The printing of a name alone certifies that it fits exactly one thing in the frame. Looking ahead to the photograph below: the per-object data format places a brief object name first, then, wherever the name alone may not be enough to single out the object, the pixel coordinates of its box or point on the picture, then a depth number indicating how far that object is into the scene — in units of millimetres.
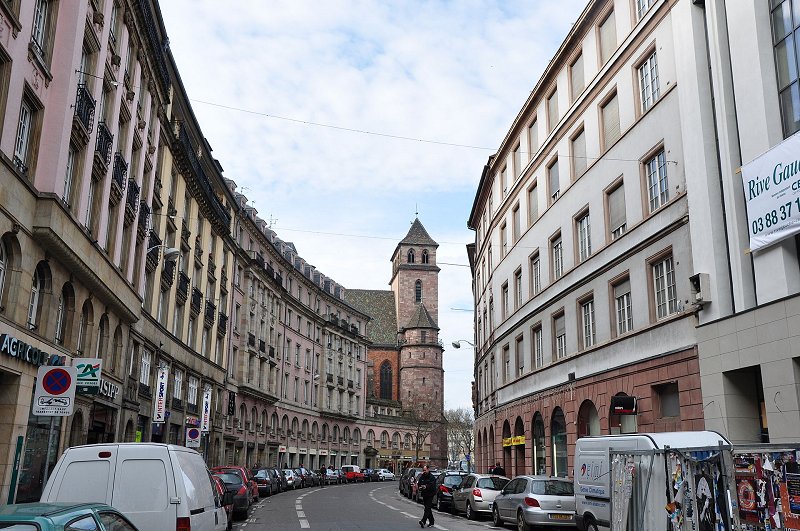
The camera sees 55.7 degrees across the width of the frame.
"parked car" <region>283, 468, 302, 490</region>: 46150
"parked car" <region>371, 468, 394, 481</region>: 79500
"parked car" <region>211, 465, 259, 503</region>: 25214
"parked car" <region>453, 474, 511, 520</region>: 23453
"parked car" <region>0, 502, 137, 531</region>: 5277
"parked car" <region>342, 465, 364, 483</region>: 71188
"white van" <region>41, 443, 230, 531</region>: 9234
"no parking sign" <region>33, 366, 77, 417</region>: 11164
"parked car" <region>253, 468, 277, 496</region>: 36969
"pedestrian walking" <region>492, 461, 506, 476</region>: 35344
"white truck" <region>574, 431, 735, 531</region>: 9781
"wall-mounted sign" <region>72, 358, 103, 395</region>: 14562
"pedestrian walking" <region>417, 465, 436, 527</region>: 20469
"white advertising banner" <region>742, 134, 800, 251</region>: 15953
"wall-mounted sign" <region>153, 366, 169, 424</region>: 29422
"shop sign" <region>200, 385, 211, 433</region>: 34869
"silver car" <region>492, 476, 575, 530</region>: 18078
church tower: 103125
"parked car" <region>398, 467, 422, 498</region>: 39616
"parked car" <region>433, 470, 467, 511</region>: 27758
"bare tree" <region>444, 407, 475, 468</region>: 110525
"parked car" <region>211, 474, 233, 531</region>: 17753
